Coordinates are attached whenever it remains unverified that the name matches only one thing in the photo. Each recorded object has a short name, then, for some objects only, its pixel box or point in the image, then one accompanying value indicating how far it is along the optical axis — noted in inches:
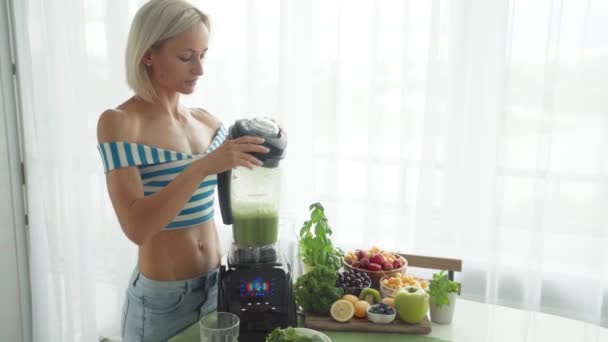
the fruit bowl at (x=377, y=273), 62.9
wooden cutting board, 55.4
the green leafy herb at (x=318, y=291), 56.5
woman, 51.4
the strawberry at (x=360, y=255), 66.5
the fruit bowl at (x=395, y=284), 58.7
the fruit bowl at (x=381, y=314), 55.5
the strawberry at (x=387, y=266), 64.1
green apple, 55.1
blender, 50.9
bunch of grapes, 60.1
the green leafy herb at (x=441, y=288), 57.1
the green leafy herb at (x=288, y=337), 45.2
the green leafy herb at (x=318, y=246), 60.5
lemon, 55.9
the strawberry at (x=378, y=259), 64.5
